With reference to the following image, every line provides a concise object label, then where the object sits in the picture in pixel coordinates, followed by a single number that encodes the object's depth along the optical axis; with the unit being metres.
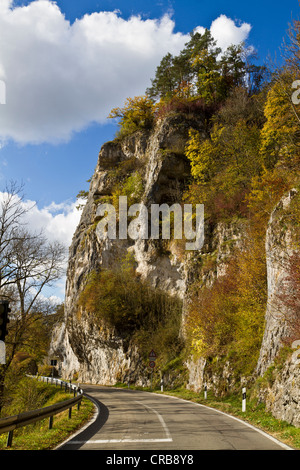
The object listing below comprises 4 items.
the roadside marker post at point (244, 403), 12.97
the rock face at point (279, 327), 10.58
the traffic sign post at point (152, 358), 25.30
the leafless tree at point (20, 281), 18.19
